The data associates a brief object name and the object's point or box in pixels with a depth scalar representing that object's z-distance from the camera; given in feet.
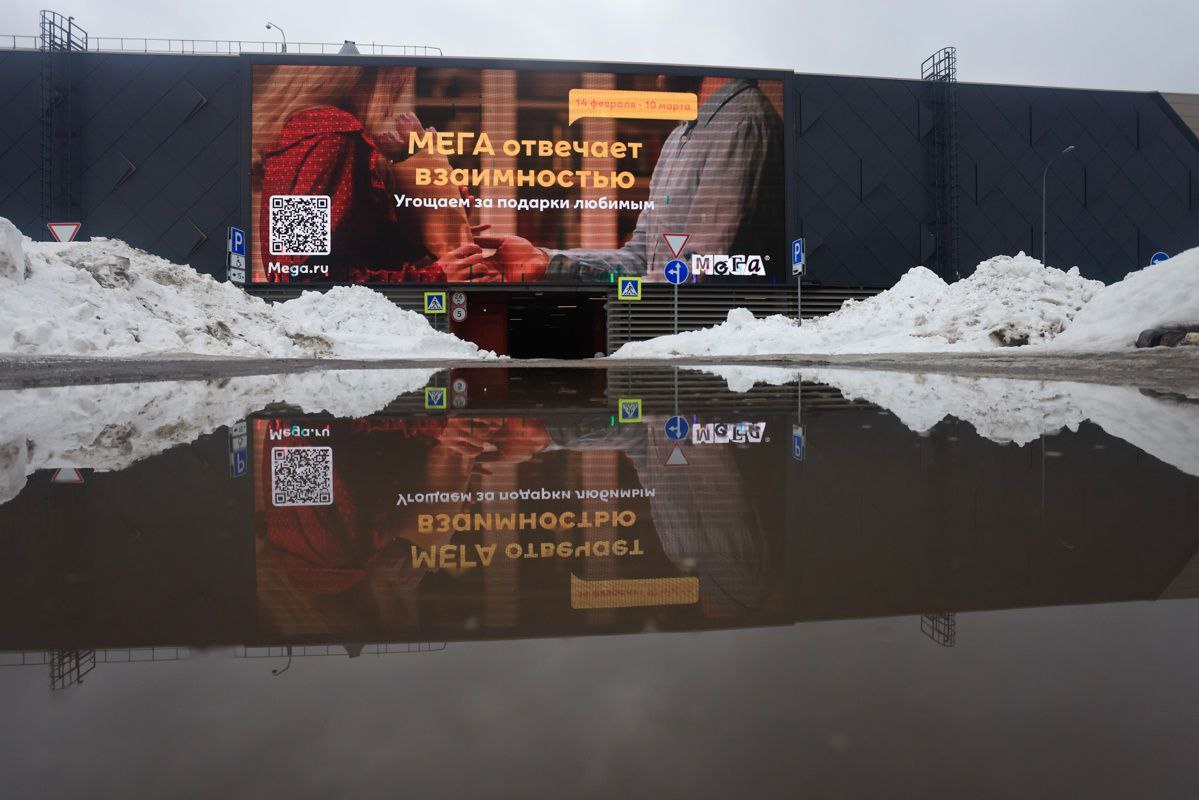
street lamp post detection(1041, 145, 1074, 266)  98.96
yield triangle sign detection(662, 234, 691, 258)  77.54
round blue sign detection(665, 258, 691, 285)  90.33
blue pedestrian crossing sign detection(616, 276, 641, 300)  89.40
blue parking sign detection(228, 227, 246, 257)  63.52
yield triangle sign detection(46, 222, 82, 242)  48.75
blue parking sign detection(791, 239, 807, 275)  75.31
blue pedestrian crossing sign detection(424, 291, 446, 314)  89.56
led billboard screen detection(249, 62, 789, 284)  90.17
